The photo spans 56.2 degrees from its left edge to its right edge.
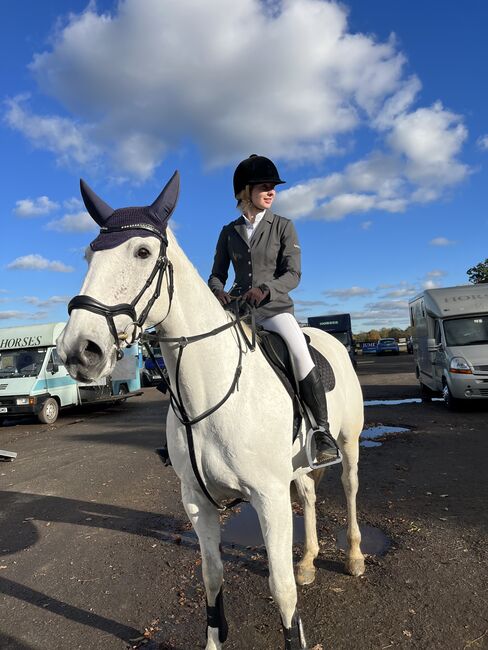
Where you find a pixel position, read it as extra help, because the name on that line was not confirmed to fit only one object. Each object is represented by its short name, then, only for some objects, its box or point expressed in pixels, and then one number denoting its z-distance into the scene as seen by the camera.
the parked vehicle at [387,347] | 52.67
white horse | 2.06
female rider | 3.09
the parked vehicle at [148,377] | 25.48
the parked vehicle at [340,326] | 30.16
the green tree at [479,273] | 38.22
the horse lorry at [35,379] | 14.32
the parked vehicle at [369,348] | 56.44
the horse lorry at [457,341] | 11.81
